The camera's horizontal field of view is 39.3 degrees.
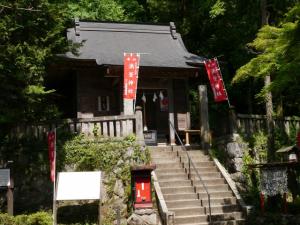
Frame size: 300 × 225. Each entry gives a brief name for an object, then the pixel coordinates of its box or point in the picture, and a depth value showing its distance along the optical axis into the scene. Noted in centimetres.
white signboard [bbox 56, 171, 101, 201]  1222
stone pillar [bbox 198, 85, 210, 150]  1702
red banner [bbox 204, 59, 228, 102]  1778
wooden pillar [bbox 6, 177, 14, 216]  1204
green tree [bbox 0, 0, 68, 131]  1205
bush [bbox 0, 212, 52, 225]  1135
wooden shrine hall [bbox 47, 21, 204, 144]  1822
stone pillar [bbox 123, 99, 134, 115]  1702
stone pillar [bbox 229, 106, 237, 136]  1589
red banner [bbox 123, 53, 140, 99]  1658
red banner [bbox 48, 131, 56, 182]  1285
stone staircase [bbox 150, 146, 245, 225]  1314
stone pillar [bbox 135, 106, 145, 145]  1474
